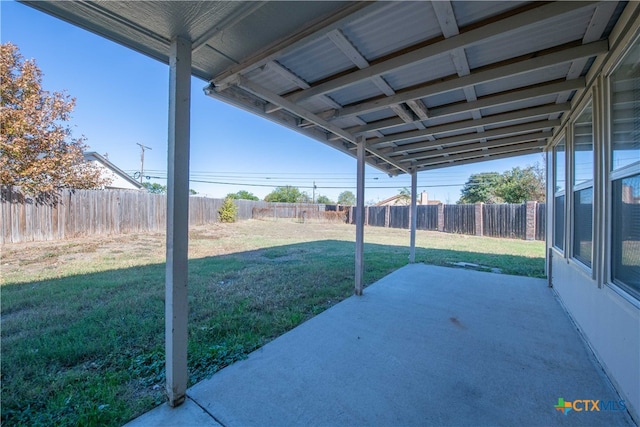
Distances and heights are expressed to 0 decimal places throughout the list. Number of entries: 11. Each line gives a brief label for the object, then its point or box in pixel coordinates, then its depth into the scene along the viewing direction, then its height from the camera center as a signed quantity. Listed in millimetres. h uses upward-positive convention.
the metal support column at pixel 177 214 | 1526 -7
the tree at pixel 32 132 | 7129 +2386
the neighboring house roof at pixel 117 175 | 14203 +2215
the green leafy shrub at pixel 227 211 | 15266 +131
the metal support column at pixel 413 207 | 5725 +194
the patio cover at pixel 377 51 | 1400 +1117
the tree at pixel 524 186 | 16578 +2031
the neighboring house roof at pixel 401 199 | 23359 +1837
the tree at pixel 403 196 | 29500 +2232
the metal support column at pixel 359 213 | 3621 +25
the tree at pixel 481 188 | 20297 +2364
